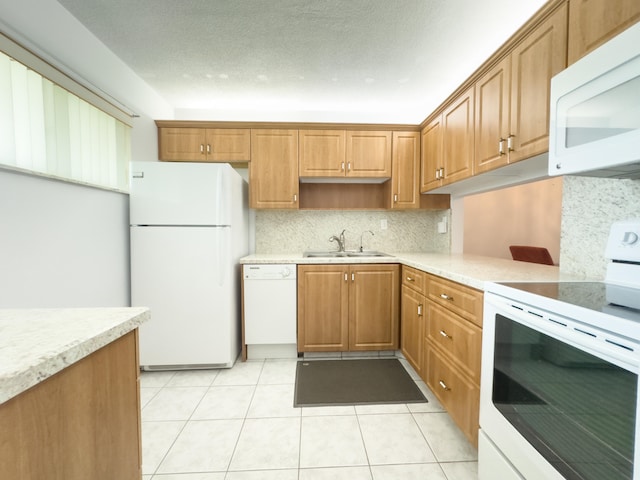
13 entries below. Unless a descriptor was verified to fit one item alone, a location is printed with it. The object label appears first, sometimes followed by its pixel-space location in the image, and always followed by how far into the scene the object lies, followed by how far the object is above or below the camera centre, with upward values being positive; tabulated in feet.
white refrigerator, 7.29 -0.83
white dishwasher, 8.20 -2.16
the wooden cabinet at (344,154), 9.02 +2.44
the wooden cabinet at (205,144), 8.86 +2.65
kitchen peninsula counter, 1.52 -1.09
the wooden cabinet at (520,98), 4.32 +2.38
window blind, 4.43 +1.83
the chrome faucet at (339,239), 9.96 -0.33
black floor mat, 6.39 -3.82
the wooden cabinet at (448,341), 4.55 -2.17
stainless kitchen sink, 9.59 -0.82
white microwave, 2.73 +1.30
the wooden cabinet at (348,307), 8.25 -2.26
